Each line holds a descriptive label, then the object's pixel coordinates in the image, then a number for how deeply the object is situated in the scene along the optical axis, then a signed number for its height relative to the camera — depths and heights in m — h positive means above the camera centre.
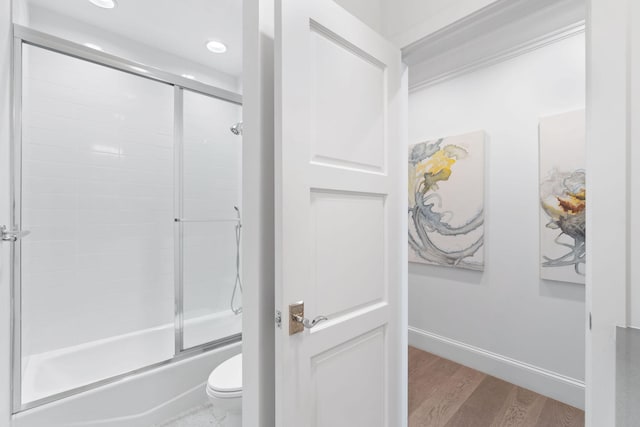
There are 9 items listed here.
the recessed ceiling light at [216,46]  2.51 +1.44
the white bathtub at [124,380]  1.62 -1.09
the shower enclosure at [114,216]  2.06 -0.04
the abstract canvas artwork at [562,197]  1.92 +0.11
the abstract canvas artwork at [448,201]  2.43 +0.10
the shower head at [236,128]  2.73 +0.78
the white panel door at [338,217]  0.91 -0.02
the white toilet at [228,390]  1.53 -0.94
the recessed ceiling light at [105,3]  1.99 +1.43
